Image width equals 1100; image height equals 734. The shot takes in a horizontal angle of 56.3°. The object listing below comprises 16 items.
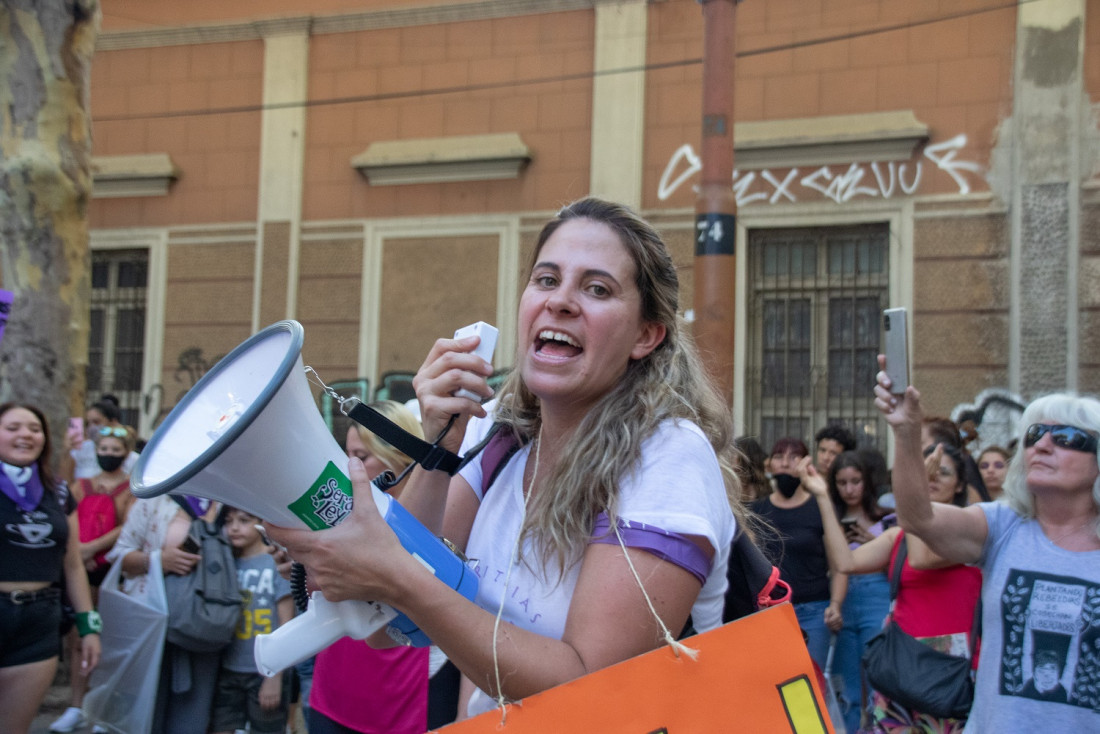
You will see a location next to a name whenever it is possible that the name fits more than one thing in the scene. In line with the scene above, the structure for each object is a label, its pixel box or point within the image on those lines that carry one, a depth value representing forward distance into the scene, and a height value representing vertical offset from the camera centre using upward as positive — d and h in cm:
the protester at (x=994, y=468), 608 -36
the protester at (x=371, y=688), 345 -102
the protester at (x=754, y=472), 601 -42
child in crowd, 450 -118
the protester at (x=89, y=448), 675 -49
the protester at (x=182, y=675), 452 -130
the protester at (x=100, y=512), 560 -79
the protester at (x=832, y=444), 684 -28
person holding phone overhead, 277 -42
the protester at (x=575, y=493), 139 -16
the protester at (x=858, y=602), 546 -105
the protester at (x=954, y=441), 538 -19
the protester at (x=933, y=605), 358 -76
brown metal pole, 613 +117
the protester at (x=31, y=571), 442 -87
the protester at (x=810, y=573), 543 -92
